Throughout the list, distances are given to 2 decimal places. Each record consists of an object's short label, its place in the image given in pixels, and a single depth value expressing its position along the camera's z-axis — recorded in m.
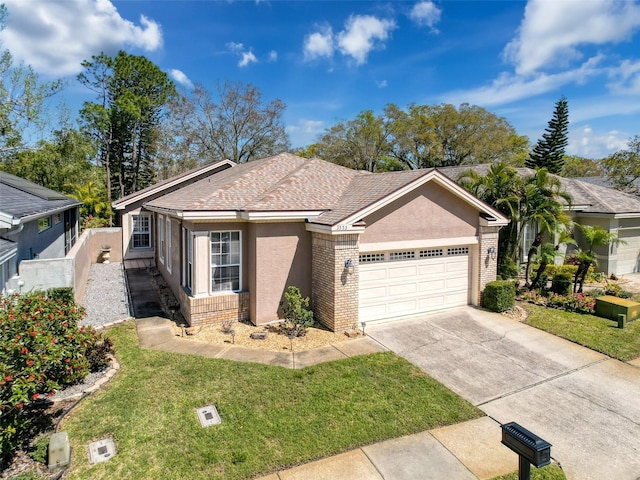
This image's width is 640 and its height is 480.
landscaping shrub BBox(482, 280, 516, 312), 12.66
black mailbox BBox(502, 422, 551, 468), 3.79
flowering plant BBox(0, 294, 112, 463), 5.00
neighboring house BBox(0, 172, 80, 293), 8.75
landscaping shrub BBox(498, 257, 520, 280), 15.55
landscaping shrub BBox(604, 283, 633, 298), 14.89
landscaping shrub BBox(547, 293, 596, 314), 13.27
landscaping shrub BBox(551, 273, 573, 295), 14.73
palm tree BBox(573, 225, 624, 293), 14.40
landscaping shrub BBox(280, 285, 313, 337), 10.45
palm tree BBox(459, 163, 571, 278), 14.55
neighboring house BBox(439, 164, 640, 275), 18.38
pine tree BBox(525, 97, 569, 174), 41.59
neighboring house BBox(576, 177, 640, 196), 28.94
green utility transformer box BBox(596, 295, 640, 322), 12.09
